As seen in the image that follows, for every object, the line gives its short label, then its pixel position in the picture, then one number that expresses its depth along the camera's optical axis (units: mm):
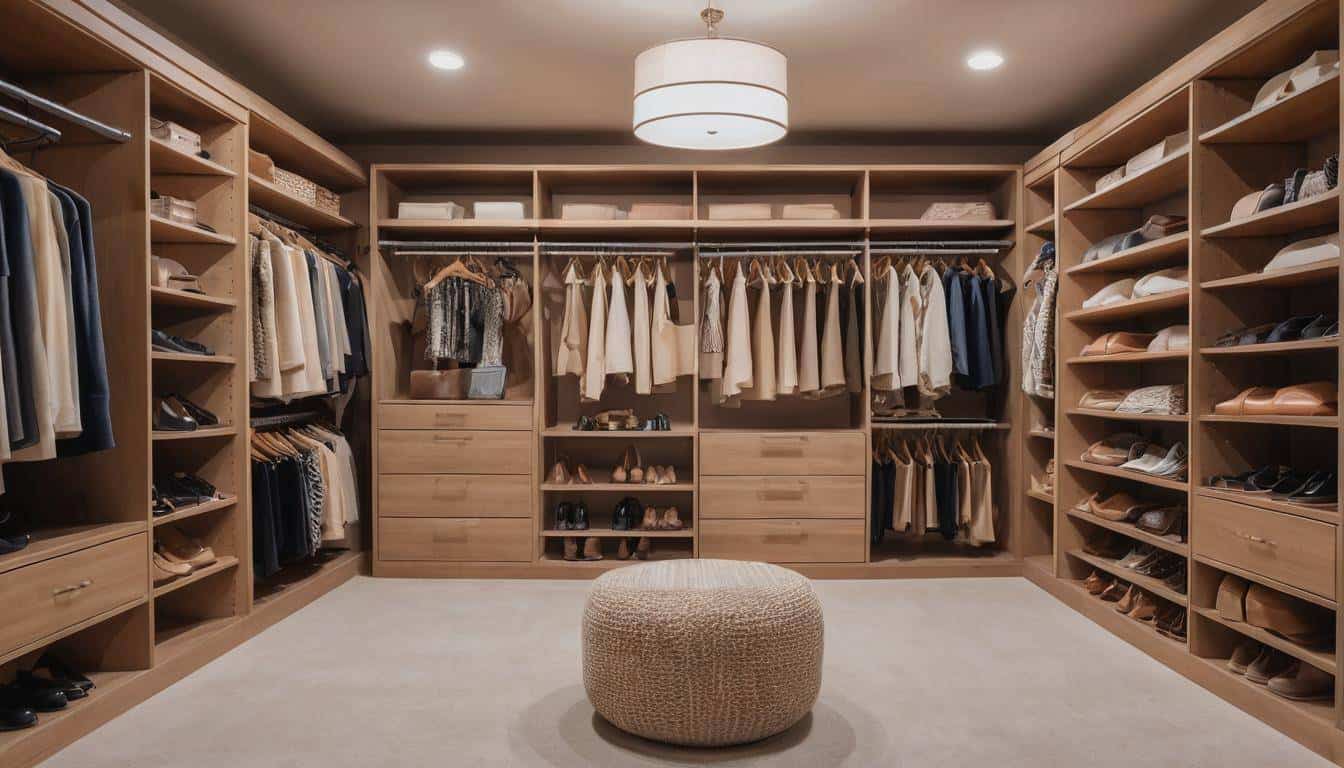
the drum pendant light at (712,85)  2551
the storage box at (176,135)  2801
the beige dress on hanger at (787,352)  4223
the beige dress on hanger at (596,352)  4242
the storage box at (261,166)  3410
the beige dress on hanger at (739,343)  4215
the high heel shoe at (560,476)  4352
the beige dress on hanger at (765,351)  4258
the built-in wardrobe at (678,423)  4219
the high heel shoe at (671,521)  4344
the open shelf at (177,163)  2763
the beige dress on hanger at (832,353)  4227
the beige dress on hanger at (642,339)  4266
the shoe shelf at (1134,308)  2966
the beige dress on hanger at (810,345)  4242
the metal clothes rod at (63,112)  2096
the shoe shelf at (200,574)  2744
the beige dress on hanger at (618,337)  4230
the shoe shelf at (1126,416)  2924
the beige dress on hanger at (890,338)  4184
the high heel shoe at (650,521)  4358
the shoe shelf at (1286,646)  2213
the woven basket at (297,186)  3703
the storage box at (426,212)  4344
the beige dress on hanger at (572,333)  4297
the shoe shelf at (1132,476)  2934
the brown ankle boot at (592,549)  4316
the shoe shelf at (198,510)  2740
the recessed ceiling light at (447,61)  3482
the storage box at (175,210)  2876
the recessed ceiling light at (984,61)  3477
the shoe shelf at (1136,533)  2916
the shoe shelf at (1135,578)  2959
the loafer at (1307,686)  2350
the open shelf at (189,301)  2779
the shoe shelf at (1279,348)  2227
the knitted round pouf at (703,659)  2096
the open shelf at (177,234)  2791
